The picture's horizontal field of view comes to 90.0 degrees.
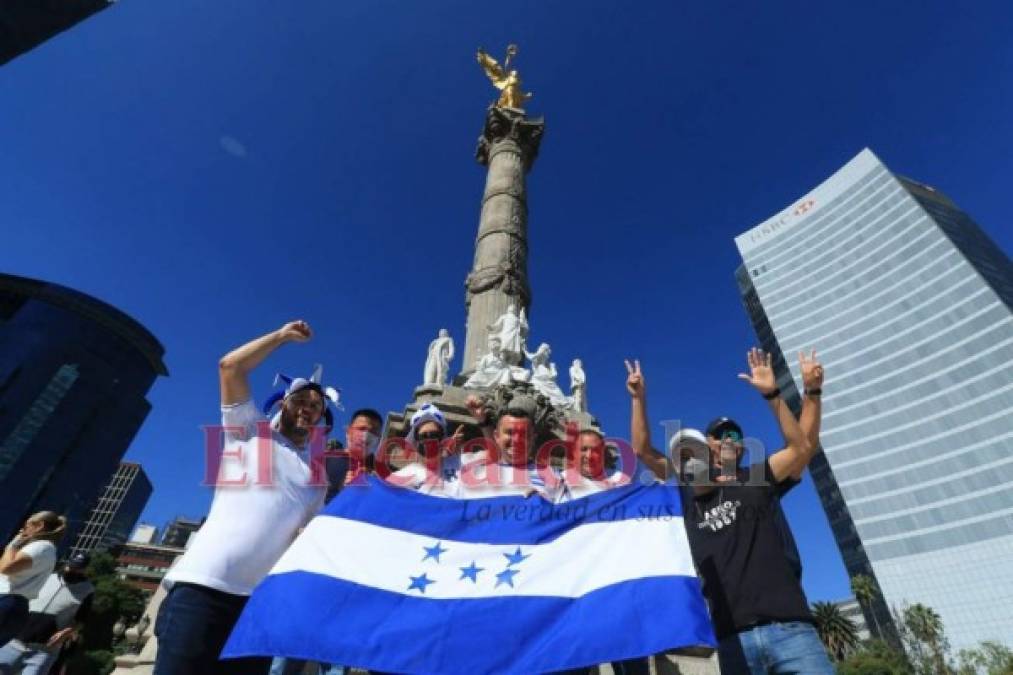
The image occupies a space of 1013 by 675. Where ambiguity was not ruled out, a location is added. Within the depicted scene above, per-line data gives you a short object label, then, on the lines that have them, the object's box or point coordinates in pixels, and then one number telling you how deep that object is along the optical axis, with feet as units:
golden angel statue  86.02
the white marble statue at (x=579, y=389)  53.42
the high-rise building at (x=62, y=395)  218.18
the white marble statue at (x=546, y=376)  49.67
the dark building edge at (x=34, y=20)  53.67
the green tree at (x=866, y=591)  169.58
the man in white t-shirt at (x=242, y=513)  7.48
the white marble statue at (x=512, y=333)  52.49
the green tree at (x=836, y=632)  144.97
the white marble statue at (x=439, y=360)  51.55
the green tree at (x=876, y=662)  121.83
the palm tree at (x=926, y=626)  152.87
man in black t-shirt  7.99
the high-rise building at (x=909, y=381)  167.30
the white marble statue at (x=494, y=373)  48.57
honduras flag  8.26
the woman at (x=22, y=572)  11.90
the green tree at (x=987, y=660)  131.34
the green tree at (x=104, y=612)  78.33
